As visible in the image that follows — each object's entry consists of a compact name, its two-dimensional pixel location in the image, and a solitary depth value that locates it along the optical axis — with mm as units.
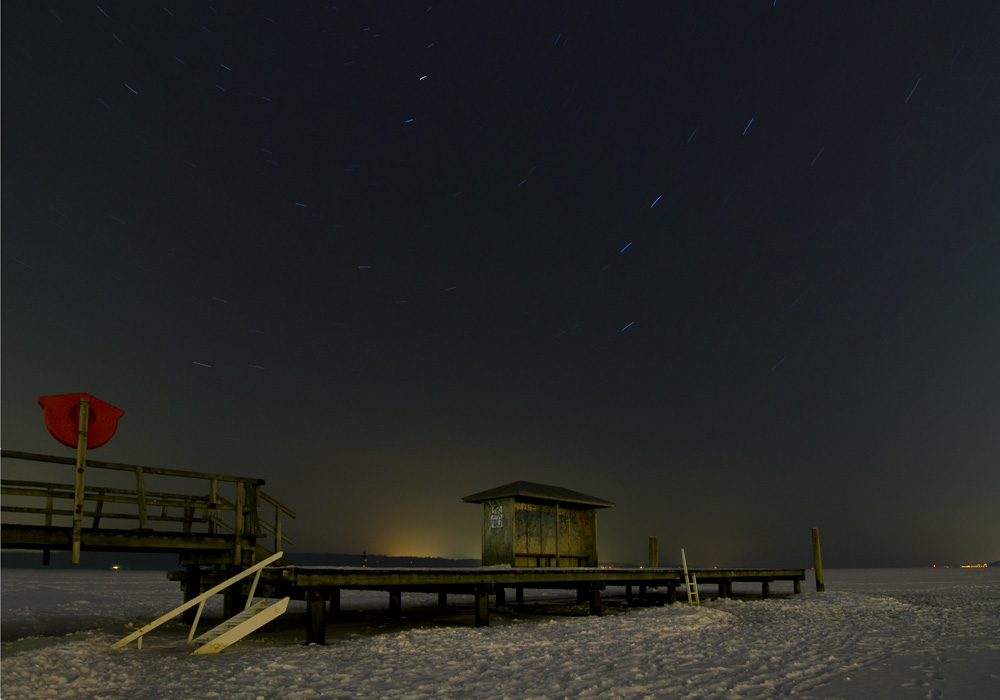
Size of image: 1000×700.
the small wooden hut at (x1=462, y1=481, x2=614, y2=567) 22344
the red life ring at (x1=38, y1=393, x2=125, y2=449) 12438
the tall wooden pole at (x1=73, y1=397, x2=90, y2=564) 12238
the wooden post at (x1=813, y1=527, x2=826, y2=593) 30202
